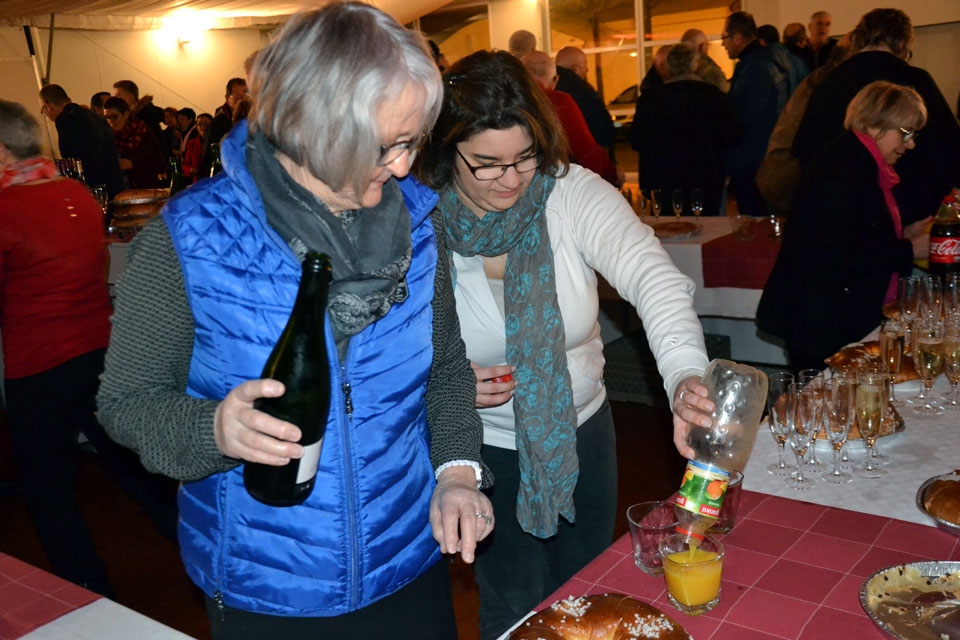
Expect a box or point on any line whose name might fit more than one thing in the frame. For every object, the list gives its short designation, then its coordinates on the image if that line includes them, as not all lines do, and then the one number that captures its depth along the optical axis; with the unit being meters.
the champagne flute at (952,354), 1.87
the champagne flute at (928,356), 1.89
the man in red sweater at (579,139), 4.39
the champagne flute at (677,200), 4.37
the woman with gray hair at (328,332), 1.09
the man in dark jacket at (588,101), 5.67
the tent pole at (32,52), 11.17
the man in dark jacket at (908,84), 3.85
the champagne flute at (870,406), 1.60
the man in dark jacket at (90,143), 5.82
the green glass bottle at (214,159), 4.35
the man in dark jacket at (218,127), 5.21
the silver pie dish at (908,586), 1.07
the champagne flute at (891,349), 1.96
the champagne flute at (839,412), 1.57
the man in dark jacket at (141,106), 7.93
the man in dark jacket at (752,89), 5.66
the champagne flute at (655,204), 4.55
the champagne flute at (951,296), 2.27
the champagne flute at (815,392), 1.57
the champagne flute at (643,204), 4.74
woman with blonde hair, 2.81
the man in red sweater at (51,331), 2.62
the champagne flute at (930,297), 2.22
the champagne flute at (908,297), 2.25
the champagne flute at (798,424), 1.57
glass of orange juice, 1.15
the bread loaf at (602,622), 1.05
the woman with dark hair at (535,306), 1.60
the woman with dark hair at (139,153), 7.48
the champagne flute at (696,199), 4.39
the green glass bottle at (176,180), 4.64
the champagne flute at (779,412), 1.60
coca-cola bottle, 2.75
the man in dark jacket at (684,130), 5.23
